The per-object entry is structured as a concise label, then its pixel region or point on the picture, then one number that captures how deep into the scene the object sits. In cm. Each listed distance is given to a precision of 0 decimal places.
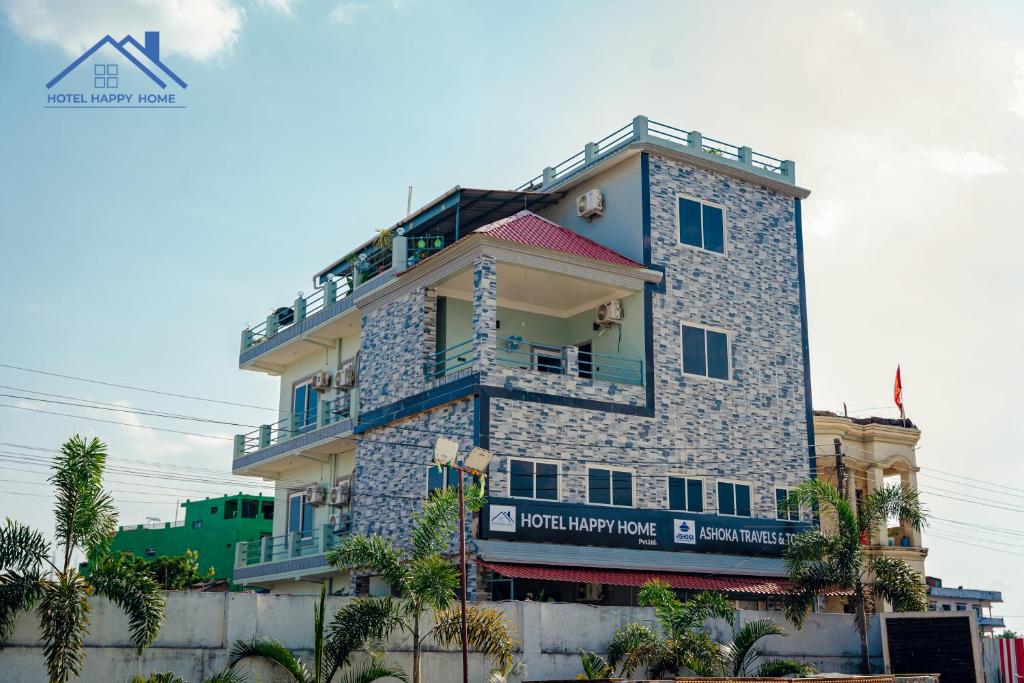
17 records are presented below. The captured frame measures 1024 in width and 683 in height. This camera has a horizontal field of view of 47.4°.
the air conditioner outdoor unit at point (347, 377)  3697
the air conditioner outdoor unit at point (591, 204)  3431
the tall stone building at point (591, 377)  2947
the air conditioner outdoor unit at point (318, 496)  3741
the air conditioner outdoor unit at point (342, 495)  3581
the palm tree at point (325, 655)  2091
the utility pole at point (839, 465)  3200
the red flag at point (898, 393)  4216
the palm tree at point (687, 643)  2498
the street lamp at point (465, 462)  2114
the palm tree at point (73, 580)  1844
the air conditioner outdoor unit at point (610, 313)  3253
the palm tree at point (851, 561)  2853
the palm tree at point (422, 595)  2192
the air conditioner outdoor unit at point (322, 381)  3881
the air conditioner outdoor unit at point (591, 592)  3107
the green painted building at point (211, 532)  5722
